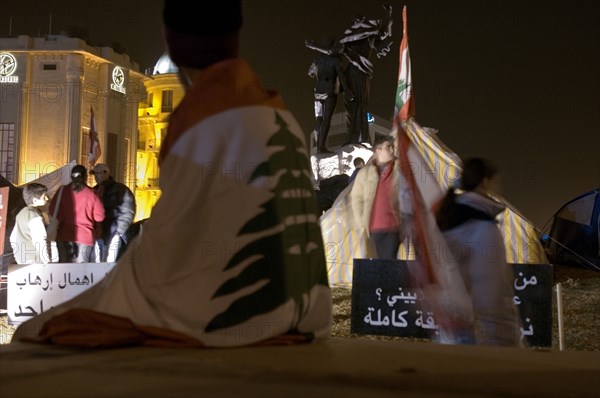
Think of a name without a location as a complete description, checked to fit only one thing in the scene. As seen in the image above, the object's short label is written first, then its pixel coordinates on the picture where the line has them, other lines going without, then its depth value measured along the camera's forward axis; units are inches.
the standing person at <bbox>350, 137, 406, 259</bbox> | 244.5
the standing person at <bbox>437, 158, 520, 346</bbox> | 160.2
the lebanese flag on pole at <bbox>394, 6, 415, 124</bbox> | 258.8
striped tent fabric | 355.9
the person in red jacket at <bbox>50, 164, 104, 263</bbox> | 289.4
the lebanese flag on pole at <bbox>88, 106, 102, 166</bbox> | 388.2
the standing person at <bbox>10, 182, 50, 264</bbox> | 304.3
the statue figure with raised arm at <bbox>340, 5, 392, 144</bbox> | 544.7
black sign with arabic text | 194.2
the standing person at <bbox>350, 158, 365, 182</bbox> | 379.6
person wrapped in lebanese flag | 106.3
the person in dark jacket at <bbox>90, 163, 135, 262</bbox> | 297.9
